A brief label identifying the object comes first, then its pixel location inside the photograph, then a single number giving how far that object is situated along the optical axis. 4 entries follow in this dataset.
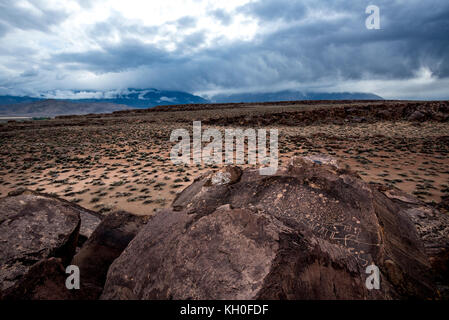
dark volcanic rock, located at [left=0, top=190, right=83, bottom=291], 3.05
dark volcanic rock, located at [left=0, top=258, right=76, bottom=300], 2.02
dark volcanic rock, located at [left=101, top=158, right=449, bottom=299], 1.97
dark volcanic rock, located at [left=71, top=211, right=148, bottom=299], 3.07
